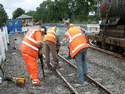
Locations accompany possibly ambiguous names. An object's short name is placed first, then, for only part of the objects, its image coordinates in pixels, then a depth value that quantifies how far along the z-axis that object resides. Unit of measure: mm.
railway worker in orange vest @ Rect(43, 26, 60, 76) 5173
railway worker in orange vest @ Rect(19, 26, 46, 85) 4234
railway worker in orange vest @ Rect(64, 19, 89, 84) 4344
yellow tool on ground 4375
